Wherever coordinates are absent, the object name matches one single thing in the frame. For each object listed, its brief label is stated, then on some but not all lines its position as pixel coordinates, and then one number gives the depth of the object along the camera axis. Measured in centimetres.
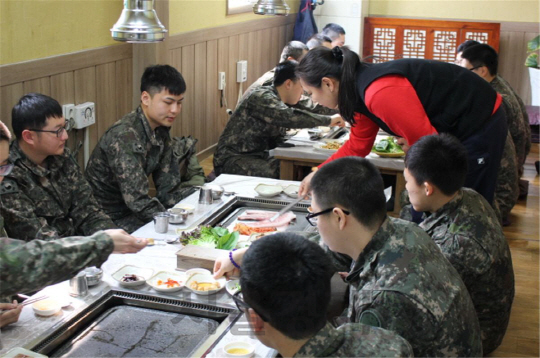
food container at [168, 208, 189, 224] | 289
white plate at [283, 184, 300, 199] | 335
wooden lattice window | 732
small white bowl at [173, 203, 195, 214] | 301
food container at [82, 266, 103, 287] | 225
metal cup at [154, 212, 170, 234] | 278
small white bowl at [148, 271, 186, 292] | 223
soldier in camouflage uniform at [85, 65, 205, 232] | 329
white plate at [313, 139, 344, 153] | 425
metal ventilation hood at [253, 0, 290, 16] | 435
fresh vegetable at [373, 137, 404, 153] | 425
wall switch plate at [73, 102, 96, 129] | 391
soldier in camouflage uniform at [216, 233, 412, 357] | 142
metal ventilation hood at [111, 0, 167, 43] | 266
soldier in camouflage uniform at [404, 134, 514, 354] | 241
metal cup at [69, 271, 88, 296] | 217
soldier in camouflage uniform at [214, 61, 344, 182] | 448
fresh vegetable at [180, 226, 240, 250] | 261
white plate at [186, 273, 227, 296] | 228
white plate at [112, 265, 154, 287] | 226
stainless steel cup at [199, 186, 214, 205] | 316
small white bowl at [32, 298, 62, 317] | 202
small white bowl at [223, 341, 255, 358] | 185
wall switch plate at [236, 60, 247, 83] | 637
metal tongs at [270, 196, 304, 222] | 302
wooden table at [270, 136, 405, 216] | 414
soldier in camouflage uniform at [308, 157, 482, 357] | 179
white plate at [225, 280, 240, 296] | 223
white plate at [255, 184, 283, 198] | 333
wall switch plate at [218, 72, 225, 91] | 597
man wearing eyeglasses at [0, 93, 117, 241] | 279
